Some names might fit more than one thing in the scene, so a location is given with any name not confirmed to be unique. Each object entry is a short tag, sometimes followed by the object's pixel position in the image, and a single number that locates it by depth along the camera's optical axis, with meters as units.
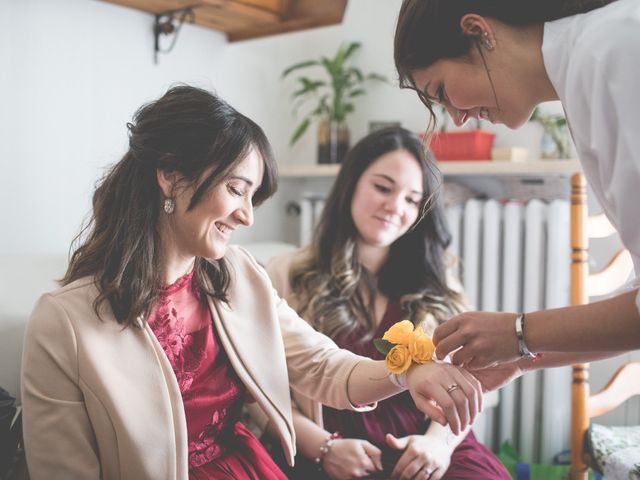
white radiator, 2.68
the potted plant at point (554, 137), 2.69
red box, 2.79
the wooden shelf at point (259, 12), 2.40
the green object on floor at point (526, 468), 2.30
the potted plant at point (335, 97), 3.05
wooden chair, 2.06
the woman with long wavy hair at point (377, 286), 1.77
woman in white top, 0.94
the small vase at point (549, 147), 2.71
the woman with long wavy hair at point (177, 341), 1.25
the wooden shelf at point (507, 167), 2.60
